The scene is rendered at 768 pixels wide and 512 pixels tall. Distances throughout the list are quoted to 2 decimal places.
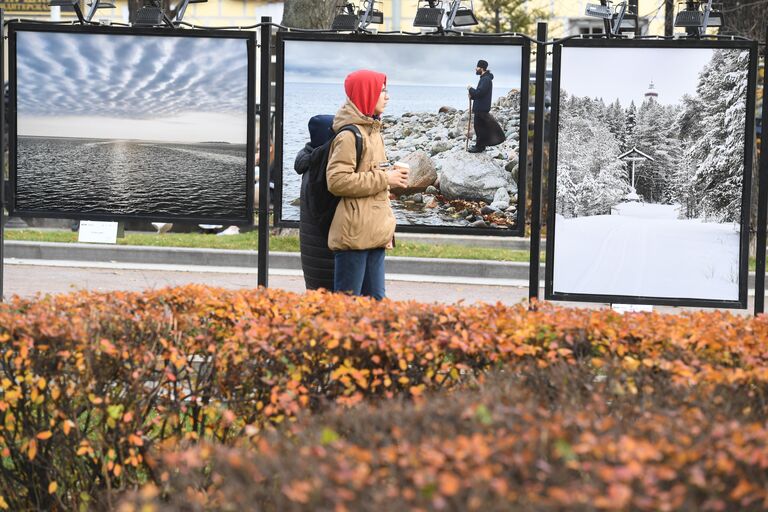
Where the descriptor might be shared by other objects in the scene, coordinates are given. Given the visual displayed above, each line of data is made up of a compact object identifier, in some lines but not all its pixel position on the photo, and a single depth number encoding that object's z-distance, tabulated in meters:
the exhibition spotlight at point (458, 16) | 15.28
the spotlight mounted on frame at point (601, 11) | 14.94
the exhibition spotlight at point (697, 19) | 14.71
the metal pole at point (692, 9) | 14.97
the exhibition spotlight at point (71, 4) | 15.44
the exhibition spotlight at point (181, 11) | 15.81
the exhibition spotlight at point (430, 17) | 14.90
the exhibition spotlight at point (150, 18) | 15.33
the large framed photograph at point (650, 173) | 14.50
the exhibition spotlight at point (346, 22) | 15.16
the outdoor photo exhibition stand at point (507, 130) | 14.50
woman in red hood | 13.12
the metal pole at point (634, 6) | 16.49
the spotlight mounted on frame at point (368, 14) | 15.29
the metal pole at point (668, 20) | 36.64
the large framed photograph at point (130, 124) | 15.26
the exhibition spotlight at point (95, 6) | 15.76
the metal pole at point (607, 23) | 14.99
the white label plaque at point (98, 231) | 15.07
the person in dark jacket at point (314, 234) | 13.81
